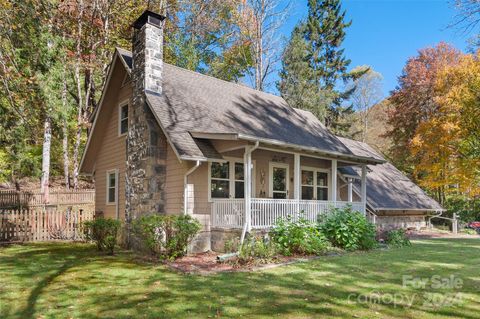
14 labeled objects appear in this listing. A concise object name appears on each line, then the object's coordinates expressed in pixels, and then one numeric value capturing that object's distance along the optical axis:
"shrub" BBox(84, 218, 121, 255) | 10.32
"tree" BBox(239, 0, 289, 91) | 28.67
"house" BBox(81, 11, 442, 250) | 10.72
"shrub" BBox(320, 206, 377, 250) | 11.03
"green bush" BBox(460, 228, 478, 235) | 19.67
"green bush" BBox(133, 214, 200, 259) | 9.12
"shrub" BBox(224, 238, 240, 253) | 9.73
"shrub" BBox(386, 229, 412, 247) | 12.45
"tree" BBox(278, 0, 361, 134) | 33.03
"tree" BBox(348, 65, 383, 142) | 40.11
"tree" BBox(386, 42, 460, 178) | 27.14
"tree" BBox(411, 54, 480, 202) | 15.26
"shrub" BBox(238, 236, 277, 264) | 8.62
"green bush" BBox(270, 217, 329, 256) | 9.89
